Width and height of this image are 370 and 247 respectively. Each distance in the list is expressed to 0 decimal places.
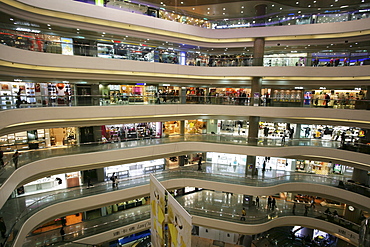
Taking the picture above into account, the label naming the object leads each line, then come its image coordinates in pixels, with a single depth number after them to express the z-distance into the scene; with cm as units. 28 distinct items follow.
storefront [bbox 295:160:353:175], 1723
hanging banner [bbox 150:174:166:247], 571
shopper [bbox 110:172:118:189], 1255
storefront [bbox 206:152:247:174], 1717
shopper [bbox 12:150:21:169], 888
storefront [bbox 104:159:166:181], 1505
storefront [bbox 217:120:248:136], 1922
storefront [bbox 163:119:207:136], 1921
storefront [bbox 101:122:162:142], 1563
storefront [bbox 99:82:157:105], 1212
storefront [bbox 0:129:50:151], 1119
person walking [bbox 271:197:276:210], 1471
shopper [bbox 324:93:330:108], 1352
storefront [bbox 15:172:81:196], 1265
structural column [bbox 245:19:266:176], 1416
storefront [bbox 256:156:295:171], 1855
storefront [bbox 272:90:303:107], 1380
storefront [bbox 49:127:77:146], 1402
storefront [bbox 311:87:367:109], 1294
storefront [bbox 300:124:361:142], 1655
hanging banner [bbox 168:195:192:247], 451
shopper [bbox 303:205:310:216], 1420
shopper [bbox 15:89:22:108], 912
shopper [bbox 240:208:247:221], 1324
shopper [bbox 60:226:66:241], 1135
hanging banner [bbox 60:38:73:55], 1047
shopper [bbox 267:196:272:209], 1487
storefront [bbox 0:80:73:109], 898
